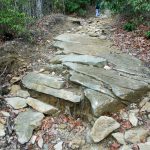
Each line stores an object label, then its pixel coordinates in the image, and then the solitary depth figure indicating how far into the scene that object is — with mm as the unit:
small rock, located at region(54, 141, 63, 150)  2369
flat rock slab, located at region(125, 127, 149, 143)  2339
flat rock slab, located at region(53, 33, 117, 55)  3727
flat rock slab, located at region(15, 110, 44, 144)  2430
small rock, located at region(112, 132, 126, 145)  2333
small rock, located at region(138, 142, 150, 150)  2231
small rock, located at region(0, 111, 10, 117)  2611
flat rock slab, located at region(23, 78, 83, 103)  2677
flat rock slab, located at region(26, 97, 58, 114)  2656
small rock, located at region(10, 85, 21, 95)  2941
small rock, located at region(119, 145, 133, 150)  2270
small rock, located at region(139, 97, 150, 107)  2682
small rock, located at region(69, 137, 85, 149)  2362
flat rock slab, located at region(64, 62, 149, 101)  2708
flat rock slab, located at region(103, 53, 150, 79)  3117
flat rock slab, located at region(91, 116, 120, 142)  2366
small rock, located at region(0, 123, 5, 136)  2428
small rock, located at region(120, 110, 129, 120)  2558
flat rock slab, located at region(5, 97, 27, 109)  2742
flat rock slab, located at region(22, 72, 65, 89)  2897
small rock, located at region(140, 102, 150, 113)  2622
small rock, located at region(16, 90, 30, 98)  2886
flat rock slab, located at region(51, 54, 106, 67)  3267
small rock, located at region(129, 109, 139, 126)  2507
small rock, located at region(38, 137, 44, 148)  2393
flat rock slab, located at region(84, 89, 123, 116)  2538
